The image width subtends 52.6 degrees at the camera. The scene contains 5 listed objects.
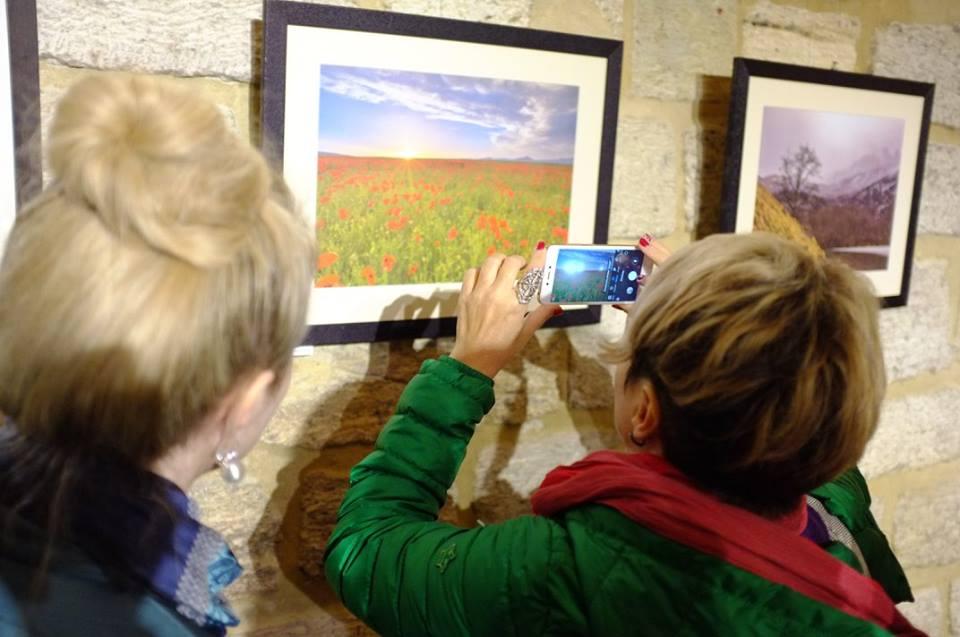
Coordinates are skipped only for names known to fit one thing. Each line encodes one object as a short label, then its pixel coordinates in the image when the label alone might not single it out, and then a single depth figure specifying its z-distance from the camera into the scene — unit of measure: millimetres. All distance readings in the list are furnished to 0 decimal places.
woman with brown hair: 812
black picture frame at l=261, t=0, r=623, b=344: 1083
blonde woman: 609
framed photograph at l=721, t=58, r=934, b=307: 1453
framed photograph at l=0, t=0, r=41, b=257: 950
